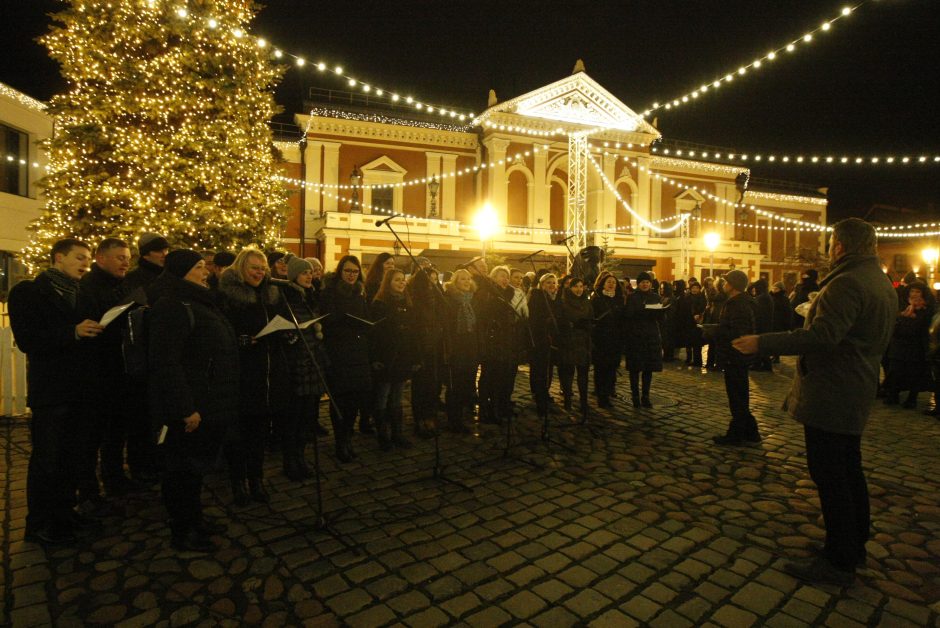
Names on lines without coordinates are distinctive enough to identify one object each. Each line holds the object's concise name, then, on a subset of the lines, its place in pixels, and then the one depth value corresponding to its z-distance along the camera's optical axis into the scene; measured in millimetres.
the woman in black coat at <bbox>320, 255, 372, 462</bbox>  4719
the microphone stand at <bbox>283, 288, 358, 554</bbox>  3319
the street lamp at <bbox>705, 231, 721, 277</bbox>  18859
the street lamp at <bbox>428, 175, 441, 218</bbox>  23609
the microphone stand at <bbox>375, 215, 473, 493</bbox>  4210
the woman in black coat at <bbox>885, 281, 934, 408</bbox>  7453
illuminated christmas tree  9094
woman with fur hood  3893
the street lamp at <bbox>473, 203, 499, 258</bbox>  24639
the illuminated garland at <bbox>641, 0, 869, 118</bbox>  7917
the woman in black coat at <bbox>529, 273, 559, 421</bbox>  6176
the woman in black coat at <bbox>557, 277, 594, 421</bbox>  6359
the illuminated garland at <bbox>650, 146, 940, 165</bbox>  11434
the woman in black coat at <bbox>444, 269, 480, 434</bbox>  5875
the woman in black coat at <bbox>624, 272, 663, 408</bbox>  7031
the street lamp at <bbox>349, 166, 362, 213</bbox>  23375
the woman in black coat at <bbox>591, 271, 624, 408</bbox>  6969
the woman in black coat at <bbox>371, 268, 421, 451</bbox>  5137
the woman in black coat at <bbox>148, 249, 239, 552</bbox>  2969
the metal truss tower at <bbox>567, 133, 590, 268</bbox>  18014
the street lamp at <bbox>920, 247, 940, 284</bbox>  26203
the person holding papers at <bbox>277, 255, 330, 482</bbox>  4238
